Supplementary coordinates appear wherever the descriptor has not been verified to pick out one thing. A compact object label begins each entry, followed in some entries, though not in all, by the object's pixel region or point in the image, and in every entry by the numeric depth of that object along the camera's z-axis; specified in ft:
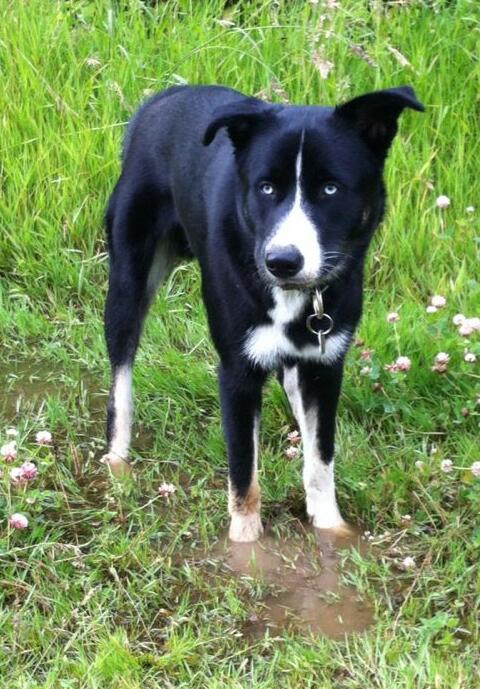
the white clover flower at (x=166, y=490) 11.46
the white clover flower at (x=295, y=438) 12.42
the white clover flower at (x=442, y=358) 12.43
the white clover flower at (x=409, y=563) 10.71
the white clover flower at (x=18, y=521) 10.57
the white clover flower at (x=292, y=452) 12.21
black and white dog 9.68
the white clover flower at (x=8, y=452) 10.88
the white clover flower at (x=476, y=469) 10.69
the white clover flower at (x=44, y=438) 11.47
